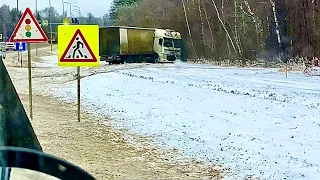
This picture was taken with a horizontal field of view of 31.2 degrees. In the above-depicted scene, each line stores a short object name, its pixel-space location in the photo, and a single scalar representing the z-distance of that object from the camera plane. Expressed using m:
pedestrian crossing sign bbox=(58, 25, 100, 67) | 12.23
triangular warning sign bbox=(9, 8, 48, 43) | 12.39
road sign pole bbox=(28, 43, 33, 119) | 13.70
